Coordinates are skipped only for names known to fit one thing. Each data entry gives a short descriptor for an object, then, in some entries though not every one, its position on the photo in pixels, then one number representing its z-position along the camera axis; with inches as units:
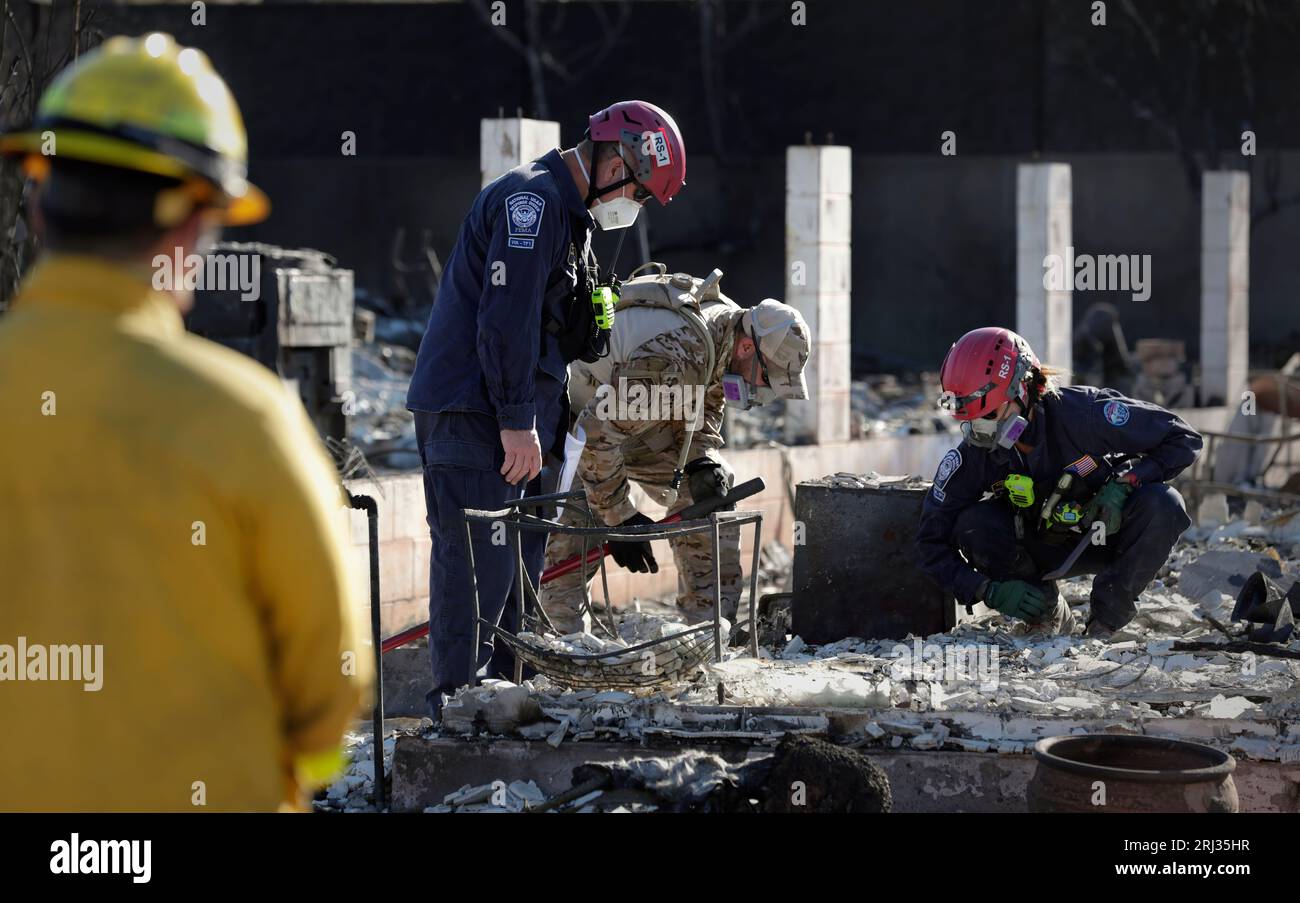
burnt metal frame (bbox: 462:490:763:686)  400.5
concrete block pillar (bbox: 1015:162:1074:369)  1032.2
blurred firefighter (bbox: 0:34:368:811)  164.1
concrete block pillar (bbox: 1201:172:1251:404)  1190.9
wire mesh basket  404.8
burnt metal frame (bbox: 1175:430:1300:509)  784.9
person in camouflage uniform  554.9
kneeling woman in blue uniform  521.7
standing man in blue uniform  420.2
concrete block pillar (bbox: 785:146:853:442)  848.3
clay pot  322.7
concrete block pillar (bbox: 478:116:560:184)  724.0
